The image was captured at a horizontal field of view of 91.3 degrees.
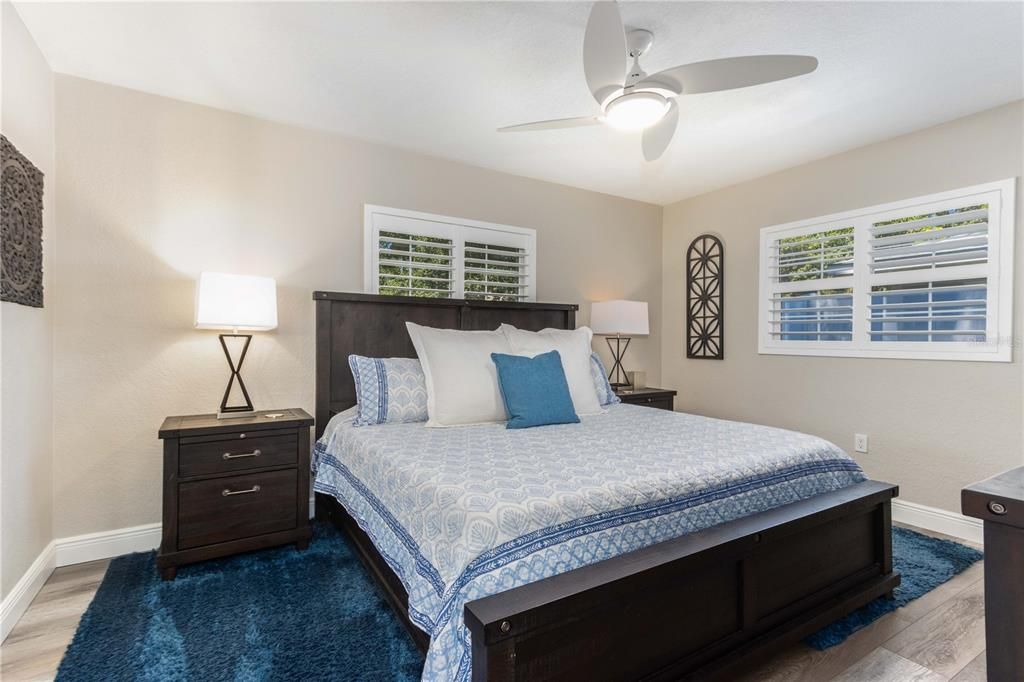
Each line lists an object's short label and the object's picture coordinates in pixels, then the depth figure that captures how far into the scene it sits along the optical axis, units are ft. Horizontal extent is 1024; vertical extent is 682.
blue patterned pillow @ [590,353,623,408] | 10.86
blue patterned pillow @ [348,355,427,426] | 8.86
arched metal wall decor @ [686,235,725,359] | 14.33
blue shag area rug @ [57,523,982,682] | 5.62
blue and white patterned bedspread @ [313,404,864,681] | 4.34
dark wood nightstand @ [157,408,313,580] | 7.71
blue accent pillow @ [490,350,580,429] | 8.43
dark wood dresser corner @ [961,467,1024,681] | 4.04
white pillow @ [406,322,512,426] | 8.64
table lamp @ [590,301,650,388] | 13.28
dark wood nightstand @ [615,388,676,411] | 12.81
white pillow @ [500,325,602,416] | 9.82
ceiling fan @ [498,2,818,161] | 5.87
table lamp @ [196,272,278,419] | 8.25
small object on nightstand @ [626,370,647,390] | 14.32
